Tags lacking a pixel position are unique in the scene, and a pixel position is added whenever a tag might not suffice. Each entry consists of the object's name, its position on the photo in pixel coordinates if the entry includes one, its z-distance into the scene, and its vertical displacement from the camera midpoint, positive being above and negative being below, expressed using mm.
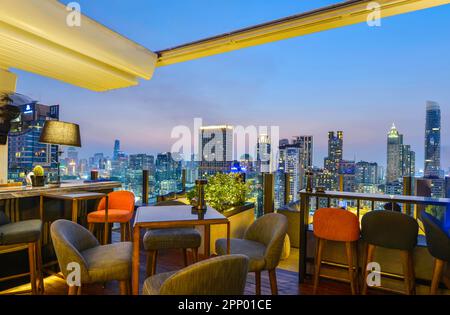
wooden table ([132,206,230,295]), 1793 -501
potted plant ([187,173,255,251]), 4121 -762
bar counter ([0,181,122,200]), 2440 -380
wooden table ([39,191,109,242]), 2498 -420
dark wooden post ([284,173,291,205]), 5322 -670
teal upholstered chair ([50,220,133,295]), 1636 -734
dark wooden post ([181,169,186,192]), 6047 -560
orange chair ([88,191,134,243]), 2934 -673
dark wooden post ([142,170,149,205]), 5703 -682
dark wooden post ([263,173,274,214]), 5102 -712
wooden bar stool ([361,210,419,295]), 2258 -696
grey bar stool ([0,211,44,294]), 2139 -715
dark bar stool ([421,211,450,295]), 1900 -655
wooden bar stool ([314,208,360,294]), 2461 -718
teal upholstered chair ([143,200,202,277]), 2473 -847
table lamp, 2934 +239
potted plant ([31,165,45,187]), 2850 -261
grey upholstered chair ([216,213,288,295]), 1982 -776
